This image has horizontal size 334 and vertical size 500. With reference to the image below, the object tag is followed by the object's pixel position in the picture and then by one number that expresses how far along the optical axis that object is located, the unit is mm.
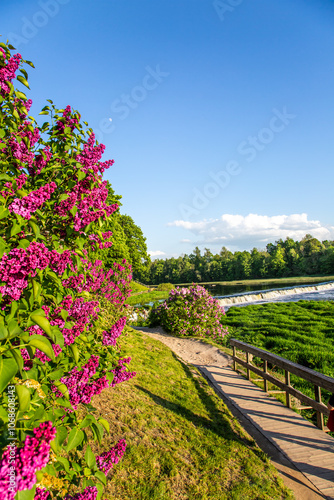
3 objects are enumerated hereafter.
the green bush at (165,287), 50212
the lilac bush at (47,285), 1209
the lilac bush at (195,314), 13508
